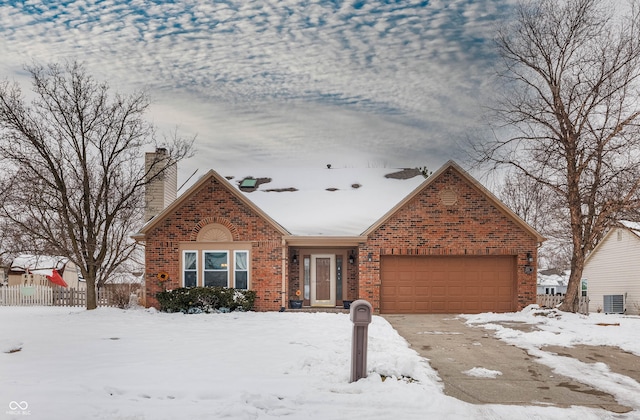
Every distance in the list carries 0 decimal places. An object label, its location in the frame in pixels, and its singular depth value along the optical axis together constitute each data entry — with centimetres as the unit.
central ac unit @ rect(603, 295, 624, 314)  2895
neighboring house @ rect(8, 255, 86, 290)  4116
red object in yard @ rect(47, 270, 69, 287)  2278
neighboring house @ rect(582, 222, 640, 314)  2780
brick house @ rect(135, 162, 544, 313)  1862
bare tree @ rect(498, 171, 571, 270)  3124
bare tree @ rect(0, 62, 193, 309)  1844
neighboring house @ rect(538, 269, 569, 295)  5153
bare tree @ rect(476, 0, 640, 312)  1733
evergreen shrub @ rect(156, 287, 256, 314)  1773
